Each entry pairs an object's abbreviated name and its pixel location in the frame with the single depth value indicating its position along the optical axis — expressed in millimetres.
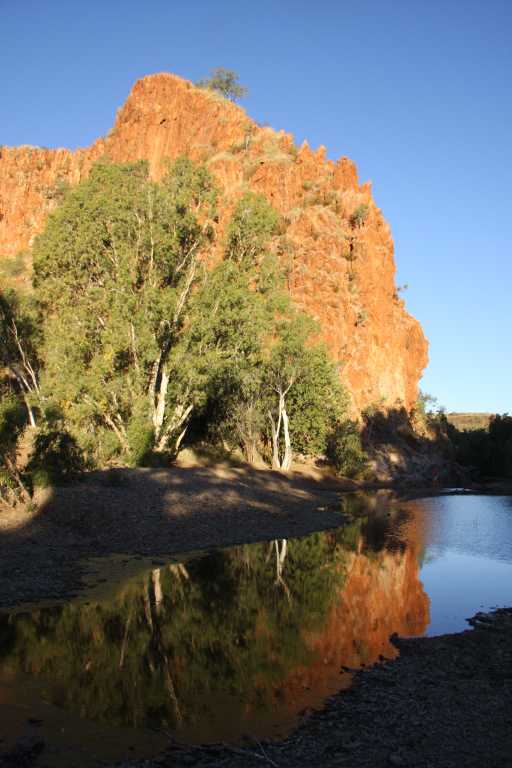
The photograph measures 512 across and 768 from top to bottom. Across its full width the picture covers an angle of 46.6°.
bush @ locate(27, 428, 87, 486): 21922
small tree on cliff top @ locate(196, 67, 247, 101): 109625
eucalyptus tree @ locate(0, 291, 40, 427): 45188
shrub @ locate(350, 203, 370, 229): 78875
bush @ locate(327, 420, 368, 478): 53406
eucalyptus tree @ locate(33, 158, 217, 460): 33719
